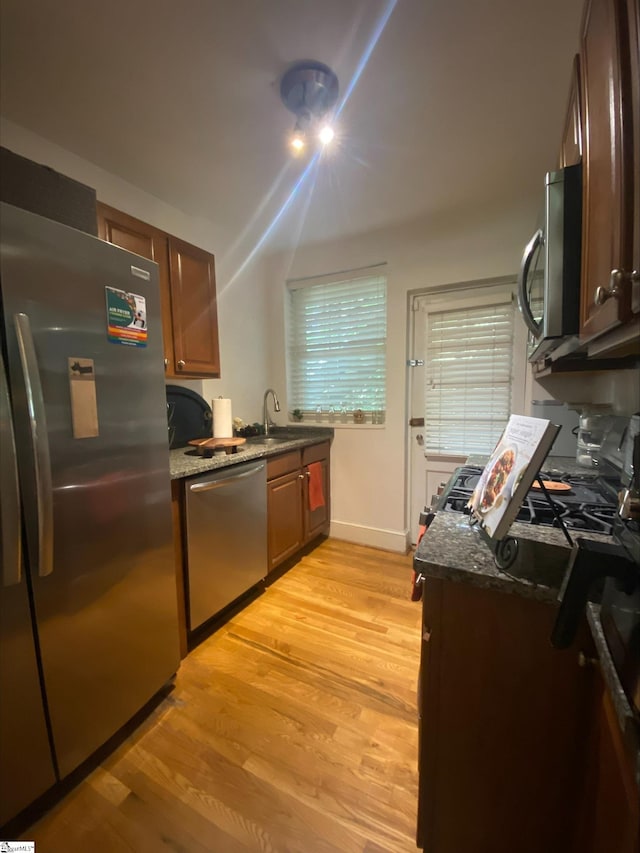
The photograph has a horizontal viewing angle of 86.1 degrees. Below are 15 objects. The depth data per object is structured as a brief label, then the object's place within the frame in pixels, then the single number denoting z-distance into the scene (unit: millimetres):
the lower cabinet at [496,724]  769
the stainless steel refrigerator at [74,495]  990
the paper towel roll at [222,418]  2181
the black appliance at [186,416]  2315
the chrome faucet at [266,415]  3130
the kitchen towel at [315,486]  2812
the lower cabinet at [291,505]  2383
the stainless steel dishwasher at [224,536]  1753
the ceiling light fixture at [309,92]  1333
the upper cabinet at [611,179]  599
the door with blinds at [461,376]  2467
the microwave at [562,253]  859
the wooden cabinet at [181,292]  1787
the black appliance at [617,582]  525
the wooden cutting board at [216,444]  2010
